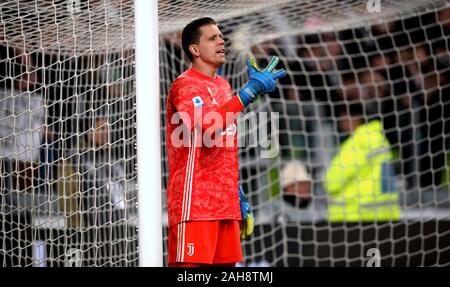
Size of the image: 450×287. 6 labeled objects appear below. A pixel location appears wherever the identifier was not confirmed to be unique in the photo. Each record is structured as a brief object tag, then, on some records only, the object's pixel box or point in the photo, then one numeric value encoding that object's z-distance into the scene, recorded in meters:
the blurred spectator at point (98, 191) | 8.69
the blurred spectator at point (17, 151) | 7.95
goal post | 5.80
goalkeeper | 5.78
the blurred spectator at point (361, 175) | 9.99
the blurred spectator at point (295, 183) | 10.16
